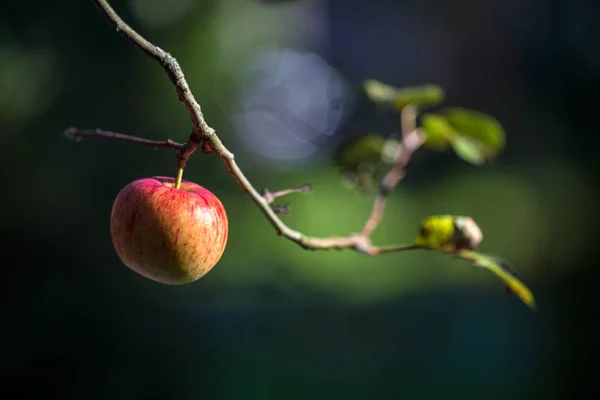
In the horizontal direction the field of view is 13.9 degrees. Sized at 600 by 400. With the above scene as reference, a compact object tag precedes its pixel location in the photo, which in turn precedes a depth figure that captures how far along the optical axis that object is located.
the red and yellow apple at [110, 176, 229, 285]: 1.28
